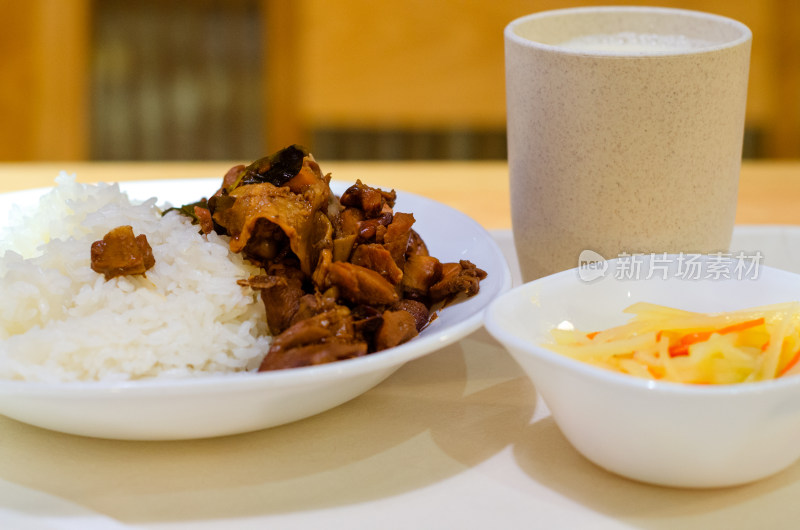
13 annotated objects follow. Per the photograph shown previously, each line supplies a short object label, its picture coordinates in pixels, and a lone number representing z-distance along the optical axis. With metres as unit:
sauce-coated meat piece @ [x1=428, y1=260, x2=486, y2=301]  0.48
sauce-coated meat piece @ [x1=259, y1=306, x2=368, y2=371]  0.44
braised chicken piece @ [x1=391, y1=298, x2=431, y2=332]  0.48
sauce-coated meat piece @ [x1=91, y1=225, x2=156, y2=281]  0.47
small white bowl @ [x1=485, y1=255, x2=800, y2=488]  0.41
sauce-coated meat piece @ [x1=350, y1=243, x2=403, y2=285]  0.48
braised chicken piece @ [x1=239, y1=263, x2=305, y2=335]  0.47
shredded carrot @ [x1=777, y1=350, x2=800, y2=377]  0.43
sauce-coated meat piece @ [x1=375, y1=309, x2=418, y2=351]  0.45
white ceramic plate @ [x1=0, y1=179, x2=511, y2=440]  0.42
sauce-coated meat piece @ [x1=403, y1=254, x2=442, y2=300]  0.49
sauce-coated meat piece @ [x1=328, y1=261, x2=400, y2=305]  0.47
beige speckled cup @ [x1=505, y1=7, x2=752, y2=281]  0.49
